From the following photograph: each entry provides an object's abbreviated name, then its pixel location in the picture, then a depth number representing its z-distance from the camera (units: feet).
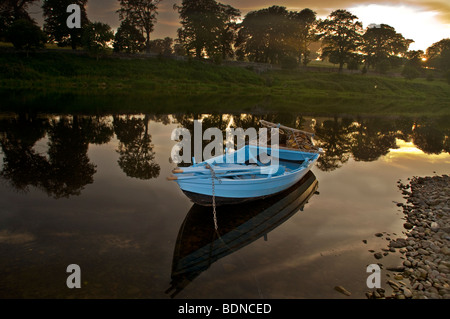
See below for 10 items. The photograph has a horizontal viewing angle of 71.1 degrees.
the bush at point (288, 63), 301.02
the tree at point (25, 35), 190.80
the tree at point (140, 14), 267.80
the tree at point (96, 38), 209.97
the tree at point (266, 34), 314.35
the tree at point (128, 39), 237.25
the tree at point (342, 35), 318.45
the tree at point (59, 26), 229.86
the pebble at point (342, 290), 28.09
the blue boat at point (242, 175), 37.73
